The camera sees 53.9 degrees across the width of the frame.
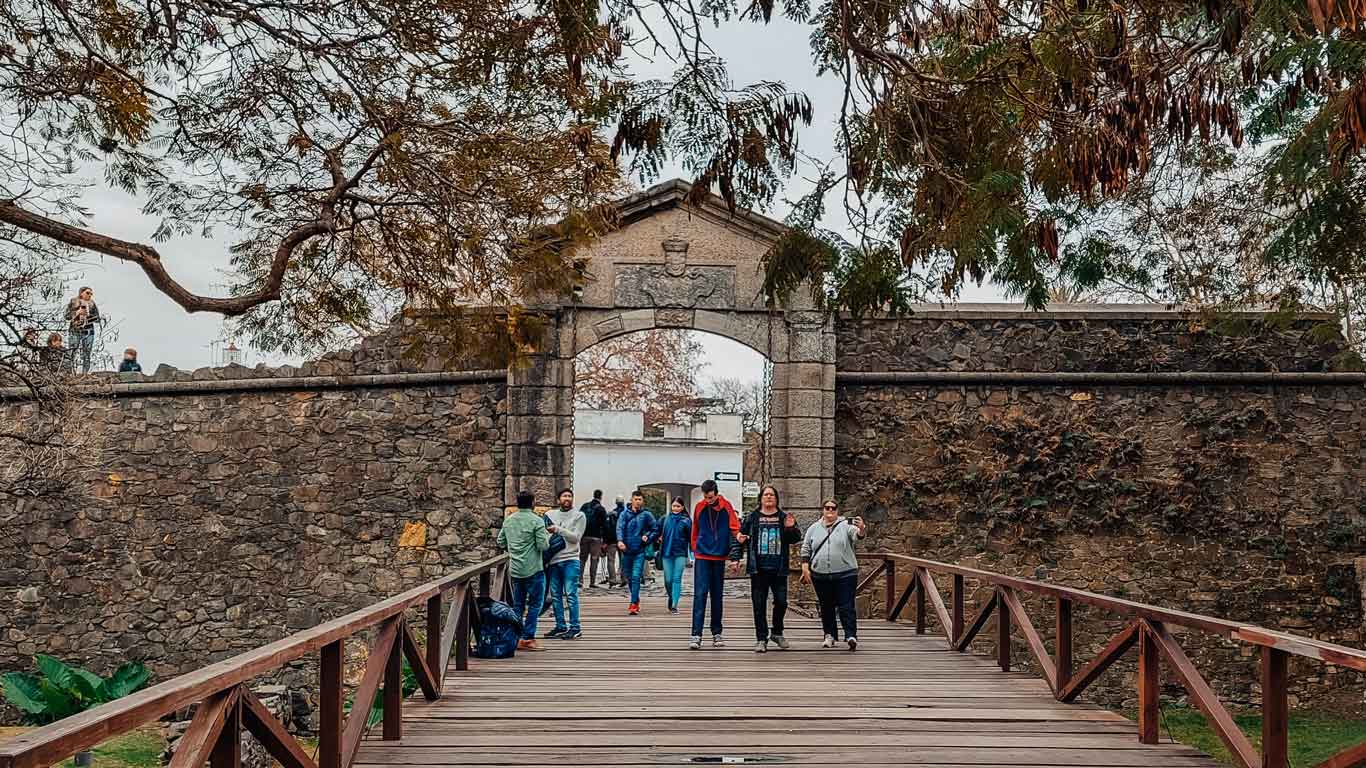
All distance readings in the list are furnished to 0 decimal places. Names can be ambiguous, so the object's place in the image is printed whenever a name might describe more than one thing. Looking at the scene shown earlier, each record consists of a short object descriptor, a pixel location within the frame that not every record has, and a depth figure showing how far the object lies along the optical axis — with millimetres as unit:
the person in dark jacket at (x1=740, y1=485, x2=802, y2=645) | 9555
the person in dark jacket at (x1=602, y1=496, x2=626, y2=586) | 15350
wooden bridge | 4574
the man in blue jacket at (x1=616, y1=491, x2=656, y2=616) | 13977
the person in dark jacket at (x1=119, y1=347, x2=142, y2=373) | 16578
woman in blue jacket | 12445
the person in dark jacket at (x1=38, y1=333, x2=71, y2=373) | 9391
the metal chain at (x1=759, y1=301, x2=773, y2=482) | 13938
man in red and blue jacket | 9742
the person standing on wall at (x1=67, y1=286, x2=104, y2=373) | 9953
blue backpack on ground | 9398
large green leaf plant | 13125
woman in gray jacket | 9469
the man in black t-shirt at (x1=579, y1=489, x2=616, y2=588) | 15016
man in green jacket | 9844
